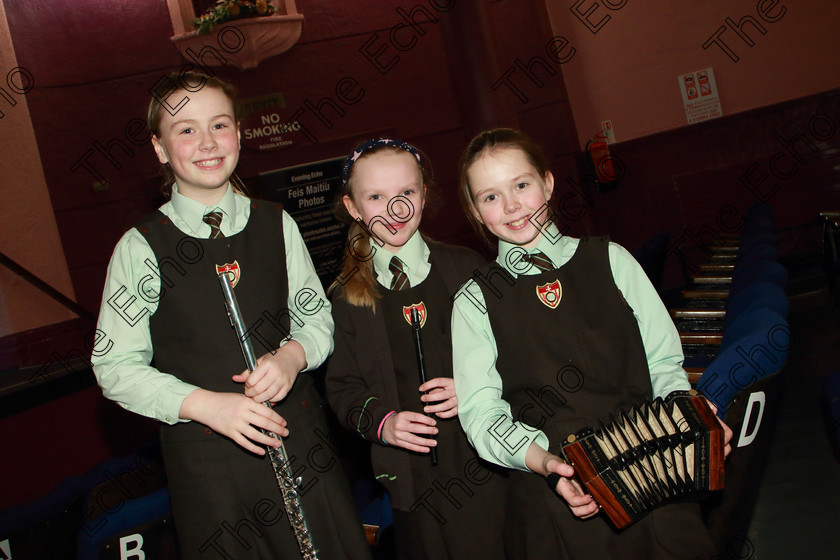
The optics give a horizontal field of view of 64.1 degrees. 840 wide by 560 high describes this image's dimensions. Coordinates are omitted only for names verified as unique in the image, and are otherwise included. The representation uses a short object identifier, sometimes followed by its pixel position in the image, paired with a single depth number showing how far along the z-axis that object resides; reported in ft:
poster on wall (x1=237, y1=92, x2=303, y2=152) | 17.01
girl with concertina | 4.24
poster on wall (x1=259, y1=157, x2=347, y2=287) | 15.83
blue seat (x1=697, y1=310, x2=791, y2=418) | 4.96
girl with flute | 4.24
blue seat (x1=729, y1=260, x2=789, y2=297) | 7.57
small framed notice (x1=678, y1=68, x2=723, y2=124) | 18.56
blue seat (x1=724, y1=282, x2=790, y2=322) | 6.01
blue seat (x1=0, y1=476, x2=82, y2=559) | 5.79
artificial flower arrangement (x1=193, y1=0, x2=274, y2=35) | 15.75
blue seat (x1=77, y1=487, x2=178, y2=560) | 5.51
